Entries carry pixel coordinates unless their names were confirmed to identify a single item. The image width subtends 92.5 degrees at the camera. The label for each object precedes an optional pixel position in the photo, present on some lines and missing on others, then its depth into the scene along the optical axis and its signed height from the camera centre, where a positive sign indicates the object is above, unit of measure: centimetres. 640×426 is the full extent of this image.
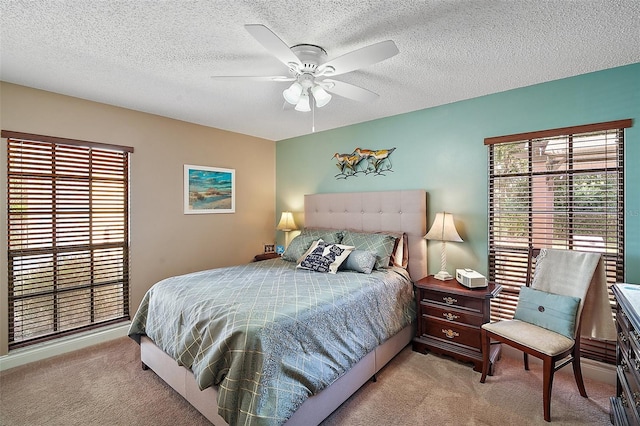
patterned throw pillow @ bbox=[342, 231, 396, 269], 316 -33
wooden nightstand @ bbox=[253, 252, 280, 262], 430 -62
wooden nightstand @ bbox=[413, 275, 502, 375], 261 -95
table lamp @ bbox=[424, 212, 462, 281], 298 -20
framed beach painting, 389 +31
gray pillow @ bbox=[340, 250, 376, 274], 302 -49
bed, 167 -85
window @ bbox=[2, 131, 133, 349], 278 -23
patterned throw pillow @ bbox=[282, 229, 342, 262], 357 -34
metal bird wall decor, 371 +65
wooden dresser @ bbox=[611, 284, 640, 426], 150 -79
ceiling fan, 163 +91
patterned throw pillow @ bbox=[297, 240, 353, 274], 307 -46
